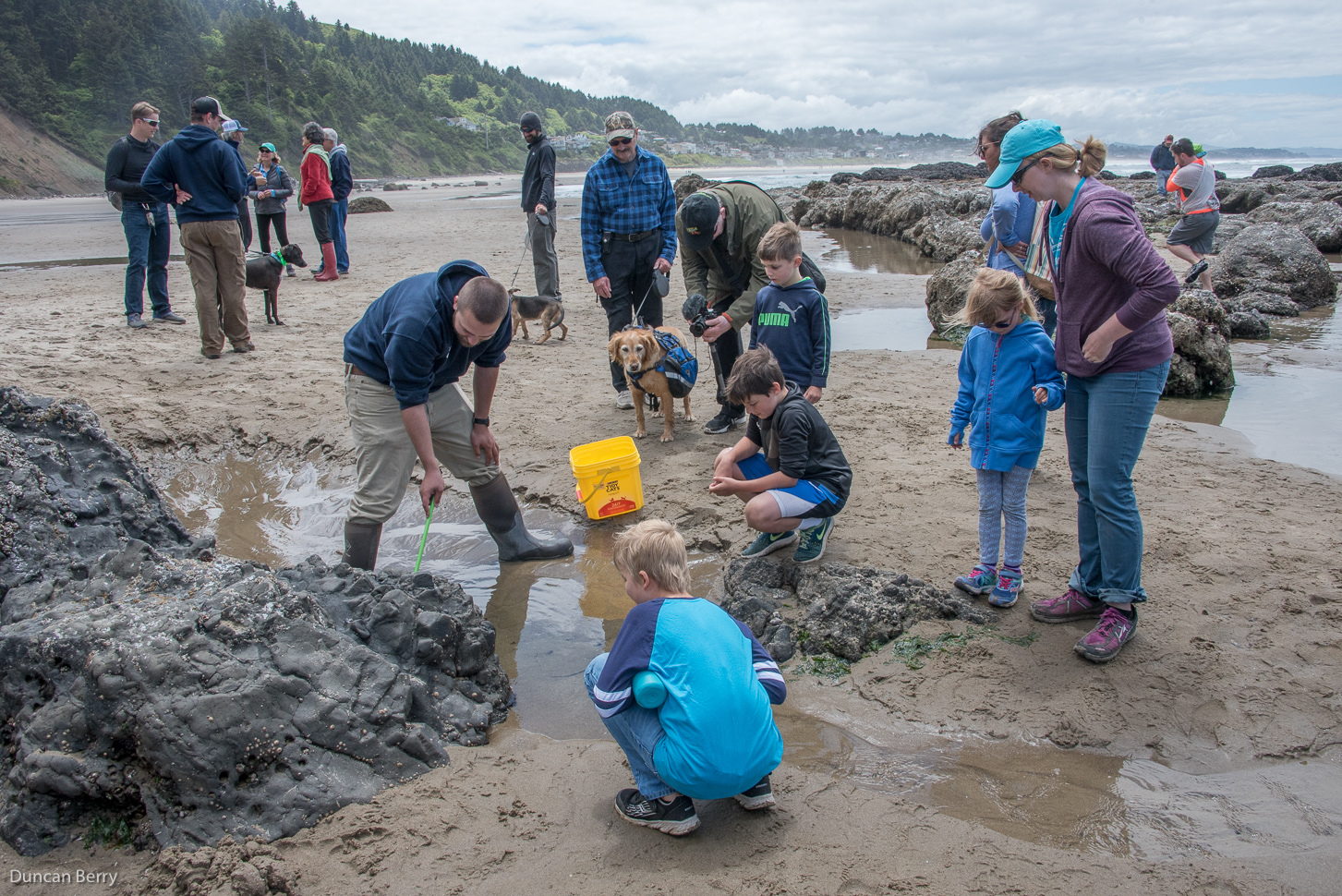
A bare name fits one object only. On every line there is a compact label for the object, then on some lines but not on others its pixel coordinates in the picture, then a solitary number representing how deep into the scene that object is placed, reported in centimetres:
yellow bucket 488
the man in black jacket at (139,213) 827
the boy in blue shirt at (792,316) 468
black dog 875
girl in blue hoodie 352
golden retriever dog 589
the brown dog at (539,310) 915
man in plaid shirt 632
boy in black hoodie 388
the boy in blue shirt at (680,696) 238
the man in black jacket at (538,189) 931
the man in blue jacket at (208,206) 754
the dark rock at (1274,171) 3653
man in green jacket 543
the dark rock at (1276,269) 1097
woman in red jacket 1142
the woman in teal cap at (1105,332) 290
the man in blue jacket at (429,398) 367
